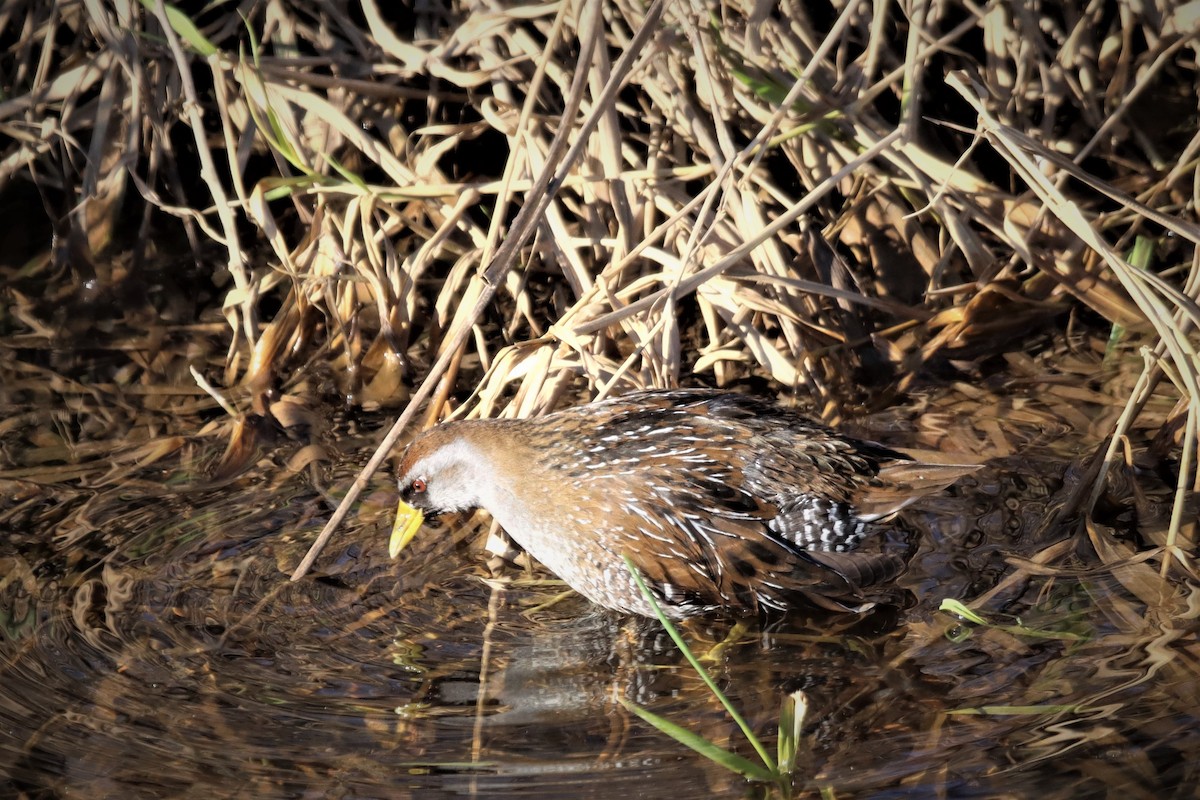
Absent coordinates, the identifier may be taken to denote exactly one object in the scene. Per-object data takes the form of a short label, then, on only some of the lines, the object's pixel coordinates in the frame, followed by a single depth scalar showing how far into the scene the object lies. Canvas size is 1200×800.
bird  6.66
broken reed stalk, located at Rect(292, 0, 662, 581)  5.89
